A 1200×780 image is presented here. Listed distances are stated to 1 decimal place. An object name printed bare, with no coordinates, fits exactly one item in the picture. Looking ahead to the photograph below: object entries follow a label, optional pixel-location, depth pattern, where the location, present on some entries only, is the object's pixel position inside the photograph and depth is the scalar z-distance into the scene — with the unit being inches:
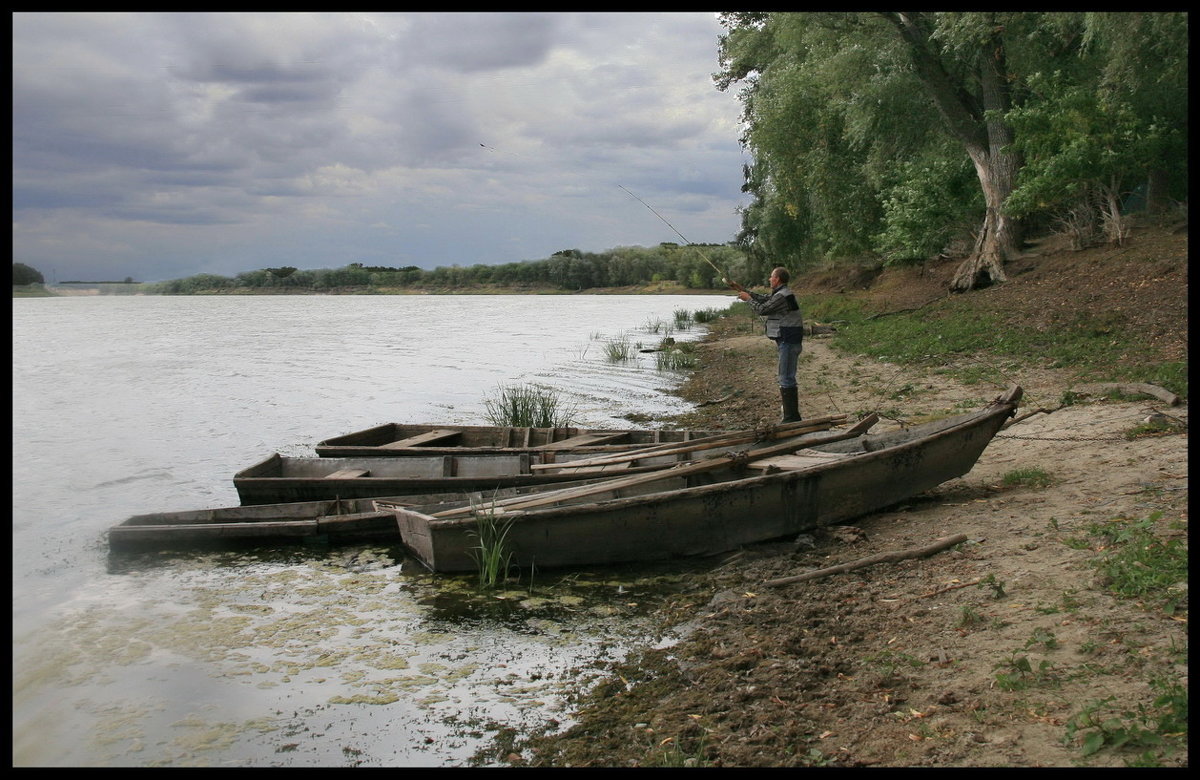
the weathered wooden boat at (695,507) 311.0
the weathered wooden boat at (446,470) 379.9
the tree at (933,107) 782.5
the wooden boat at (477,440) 443.5
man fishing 453.7
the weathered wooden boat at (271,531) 361.1
